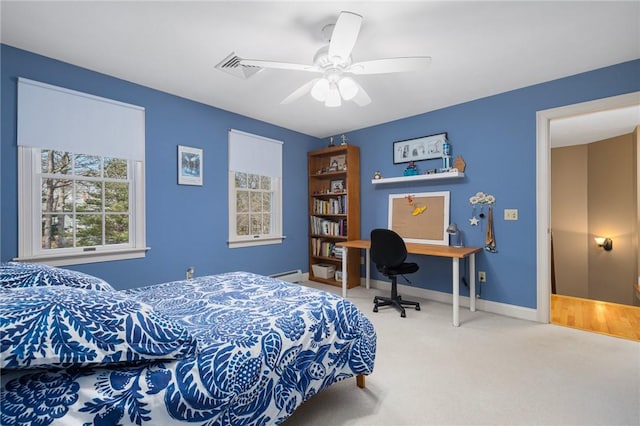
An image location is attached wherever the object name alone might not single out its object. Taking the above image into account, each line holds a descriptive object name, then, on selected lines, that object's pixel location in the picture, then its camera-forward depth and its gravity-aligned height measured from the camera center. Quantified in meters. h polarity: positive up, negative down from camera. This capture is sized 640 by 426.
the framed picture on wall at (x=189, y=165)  3.21 +0.56
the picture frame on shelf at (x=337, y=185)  4.50 +0.45
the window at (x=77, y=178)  2.32 +0.33
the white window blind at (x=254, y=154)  3.72 +0.83
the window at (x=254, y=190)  3.73 +0.33
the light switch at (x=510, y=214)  3.04 -0.03
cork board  3.56 -0.06
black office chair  3.06 -0.50
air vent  1.92 +1.05
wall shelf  3.35 +0.44
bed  0.83 -0.54
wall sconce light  4.58 -0.52
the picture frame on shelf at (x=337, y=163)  4.46 +0.81
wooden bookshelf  4.28 +0.11
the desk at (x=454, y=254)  2.80 -0.44
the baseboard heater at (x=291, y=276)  4.24 -0.97
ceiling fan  1.67 +1.03
